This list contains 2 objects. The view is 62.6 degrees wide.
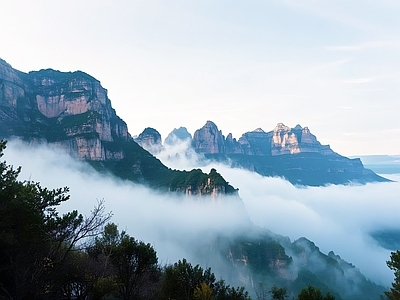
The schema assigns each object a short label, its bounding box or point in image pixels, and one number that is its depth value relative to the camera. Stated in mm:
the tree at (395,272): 29688
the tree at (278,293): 35406
